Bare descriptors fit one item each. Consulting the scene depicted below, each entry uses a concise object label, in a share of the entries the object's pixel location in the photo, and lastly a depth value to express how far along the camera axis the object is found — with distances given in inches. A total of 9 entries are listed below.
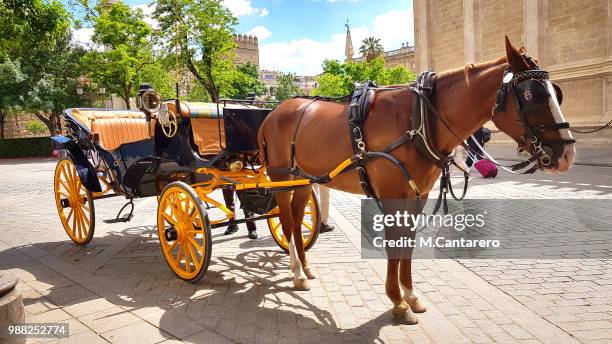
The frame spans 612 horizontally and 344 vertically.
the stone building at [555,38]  761.0
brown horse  111.8
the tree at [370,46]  3026.6
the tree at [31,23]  288.4
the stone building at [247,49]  3147.1
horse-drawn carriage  182.9
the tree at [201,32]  1133.7
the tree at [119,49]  1165.7
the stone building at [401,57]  2252.7
